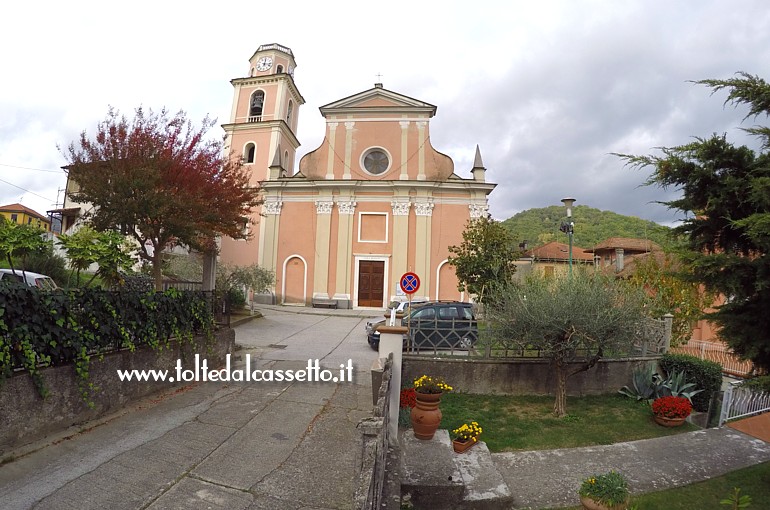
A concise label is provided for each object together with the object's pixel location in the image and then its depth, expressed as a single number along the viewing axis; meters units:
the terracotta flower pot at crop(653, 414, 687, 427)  7.58
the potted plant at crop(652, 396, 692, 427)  7.59
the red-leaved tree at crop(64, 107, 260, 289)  9.16
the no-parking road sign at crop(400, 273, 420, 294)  9.78
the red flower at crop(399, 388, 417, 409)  6.90
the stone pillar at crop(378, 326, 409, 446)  6.08
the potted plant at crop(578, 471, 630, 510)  4.18
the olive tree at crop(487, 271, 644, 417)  7.18
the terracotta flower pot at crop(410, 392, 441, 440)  5.96
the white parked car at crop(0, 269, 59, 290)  11.92
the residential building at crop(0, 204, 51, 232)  47.38
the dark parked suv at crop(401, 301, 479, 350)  8.52
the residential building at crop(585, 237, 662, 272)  31.18
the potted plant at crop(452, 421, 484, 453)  5.93
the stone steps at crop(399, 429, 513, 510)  4.65
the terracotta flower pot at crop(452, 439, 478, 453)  5.92
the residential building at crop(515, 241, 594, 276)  38.00
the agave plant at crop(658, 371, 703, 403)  8.42
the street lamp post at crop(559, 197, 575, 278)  15.40
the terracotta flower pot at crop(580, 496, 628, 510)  4.16
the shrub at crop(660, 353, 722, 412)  8.62
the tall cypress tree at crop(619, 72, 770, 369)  4.38
